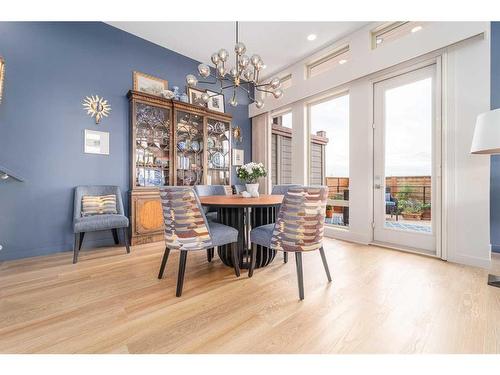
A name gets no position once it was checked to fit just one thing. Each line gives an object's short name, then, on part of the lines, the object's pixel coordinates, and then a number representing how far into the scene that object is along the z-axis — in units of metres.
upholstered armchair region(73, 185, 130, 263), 2.53
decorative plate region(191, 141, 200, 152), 3.92
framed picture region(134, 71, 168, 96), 3.48
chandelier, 2.10
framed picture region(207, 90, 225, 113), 4.35
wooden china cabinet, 3.27
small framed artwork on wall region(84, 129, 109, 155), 3.07
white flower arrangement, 2.45
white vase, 2.54
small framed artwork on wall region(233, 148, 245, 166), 4.75
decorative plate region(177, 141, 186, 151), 3.78
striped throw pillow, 2.83
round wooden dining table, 2.19
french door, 2.72
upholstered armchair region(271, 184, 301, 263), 2.86
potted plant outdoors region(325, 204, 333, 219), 3.95
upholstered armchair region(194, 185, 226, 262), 2.57
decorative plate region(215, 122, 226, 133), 4.24
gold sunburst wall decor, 3.06
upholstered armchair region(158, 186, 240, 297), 1.76
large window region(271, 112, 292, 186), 4.87
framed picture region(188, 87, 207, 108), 4.05
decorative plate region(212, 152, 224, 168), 4.25
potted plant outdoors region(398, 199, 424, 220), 2.89
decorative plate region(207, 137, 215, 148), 4.17
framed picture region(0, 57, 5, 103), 2.38
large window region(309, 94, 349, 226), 3.69
